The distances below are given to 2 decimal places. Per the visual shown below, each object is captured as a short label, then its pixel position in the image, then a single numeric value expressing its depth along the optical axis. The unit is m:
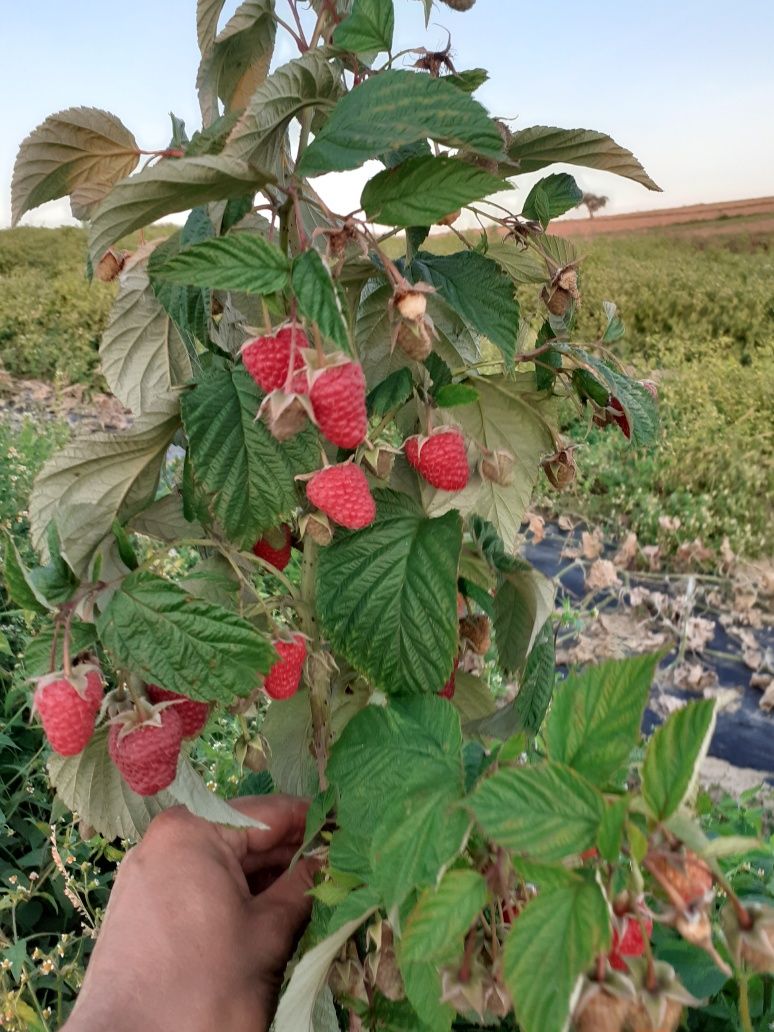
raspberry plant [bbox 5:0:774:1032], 0.38
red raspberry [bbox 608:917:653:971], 0.40
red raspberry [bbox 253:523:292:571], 0.62
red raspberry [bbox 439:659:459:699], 0.66
